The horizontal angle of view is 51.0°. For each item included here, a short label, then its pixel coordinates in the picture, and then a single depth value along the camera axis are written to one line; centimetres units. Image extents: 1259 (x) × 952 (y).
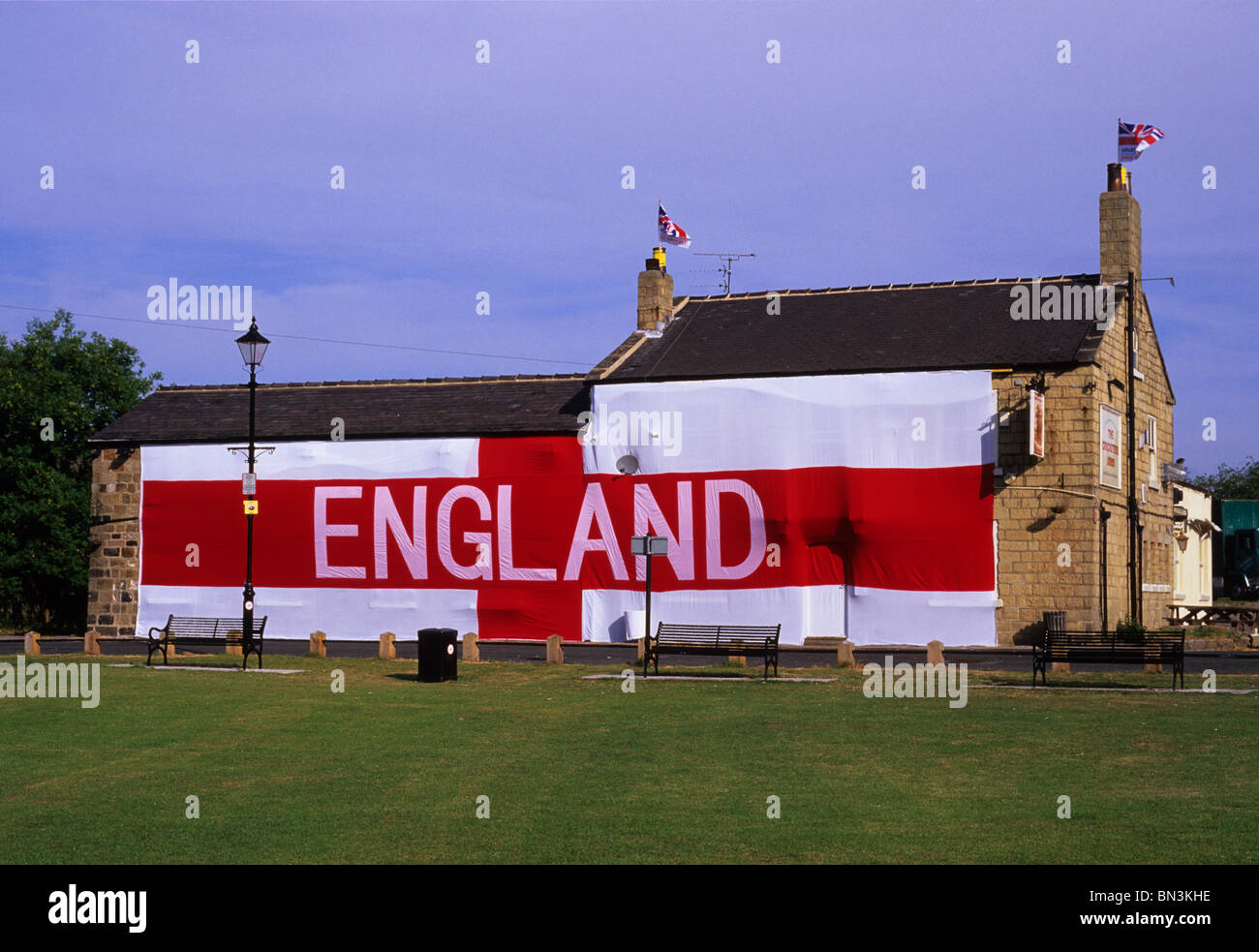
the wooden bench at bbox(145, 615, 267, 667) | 2682
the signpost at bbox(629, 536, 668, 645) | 2439
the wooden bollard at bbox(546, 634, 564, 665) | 2769
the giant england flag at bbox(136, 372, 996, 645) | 3303
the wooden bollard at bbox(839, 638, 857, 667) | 2625
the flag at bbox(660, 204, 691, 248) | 4056
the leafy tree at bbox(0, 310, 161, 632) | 4897
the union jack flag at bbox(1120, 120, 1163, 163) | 3416
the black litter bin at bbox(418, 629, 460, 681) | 2317
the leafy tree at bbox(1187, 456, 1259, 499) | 9350
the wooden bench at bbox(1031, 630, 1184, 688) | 2136
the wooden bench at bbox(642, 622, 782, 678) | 2448
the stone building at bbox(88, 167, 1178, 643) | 3209
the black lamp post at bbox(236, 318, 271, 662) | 2653
